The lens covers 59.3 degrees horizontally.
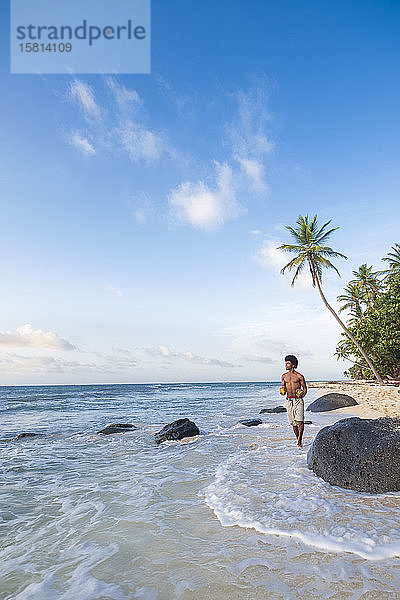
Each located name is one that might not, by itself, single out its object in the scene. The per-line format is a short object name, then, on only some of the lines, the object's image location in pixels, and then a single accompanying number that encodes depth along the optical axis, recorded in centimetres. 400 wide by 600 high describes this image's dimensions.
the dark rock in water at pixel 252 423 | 1414
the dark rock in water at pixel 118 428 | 1363
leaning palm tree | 2866
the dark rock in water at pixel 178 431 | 1158
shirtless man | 882
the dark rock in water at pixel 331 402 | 1848
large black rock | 550
